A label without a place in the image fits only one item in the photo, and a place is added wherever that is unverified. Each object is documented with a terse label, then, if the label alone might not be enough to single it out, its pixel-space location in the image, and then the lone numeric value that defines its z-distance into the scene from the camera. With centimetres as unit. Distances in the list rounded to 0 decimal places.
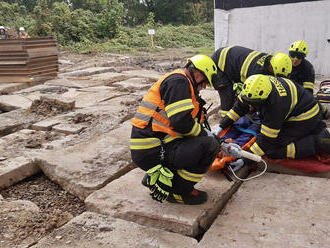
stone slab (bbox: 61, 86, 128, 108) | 657
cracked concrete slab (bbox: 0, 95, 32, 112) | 643
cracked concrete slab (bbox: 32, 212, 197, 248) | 235
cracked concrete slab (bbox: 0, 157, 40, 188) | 349
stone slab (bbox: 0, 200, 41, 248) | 243
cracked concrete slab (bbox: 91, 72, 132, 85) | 877
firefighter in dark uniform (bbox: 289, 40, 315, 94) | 458
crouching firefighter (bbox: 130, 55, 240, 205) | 250
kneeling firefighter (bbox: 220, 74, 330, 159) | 308
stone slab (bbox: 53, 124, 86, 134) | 497
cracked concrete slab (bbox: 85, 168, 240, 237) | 255
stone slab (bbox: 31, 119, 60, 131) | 514
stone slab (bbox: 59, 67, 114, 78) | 971
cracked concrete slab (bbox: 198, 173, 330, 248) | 232
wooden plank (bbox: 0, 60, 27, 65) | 858
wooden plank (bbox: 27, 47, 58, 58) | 859
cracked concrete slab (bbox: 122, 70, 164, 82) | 916
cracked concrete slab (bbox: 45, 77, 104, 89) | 809
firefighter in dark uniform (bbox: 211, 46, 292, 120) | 388
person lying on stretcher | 332
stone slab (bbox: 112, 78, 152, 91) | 783
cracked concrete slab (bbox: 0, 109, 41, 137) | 524
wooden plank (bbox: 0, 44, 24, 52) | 841
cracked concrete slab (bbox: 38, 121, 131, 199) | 329
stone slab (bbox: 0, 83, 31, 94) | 788
